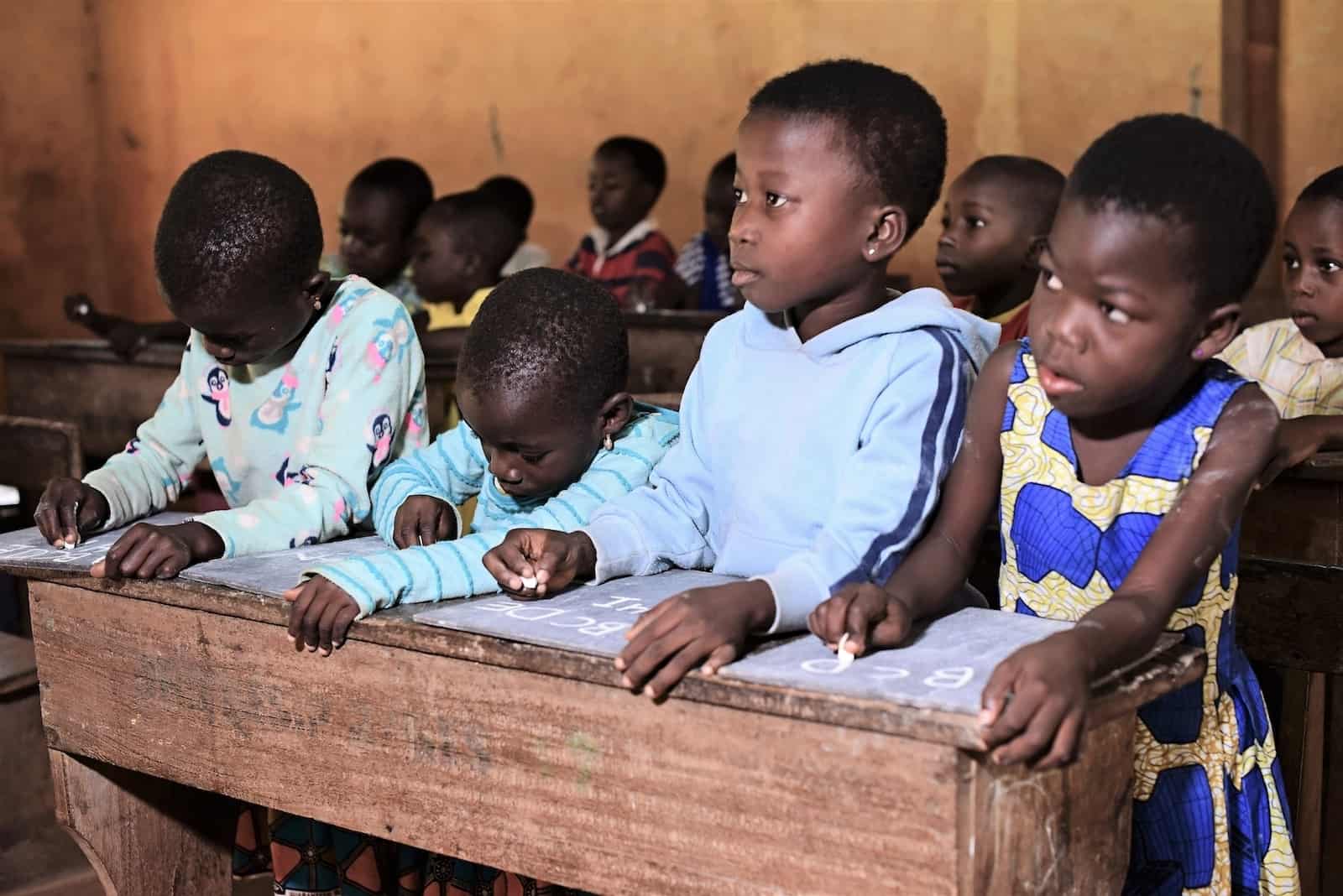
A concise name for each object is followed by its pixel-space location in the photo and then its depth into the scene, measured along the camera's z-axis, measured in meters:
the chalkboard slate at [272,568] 1.94
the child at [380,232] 5.55
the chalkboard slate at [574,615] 1.62
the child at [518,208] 5.85
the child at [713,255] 5.96
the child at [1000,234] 3.73
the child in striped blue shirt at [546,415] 2.11
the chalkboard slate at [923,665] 1.37
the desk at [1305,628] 2.13
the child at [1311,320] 2.88
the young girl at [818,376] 1.77
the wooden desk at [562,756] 1.38
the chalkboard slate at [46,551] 2.17
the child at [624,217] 6.12
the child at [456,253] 5.25
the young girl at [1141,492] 1.52
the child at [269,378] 2.29
